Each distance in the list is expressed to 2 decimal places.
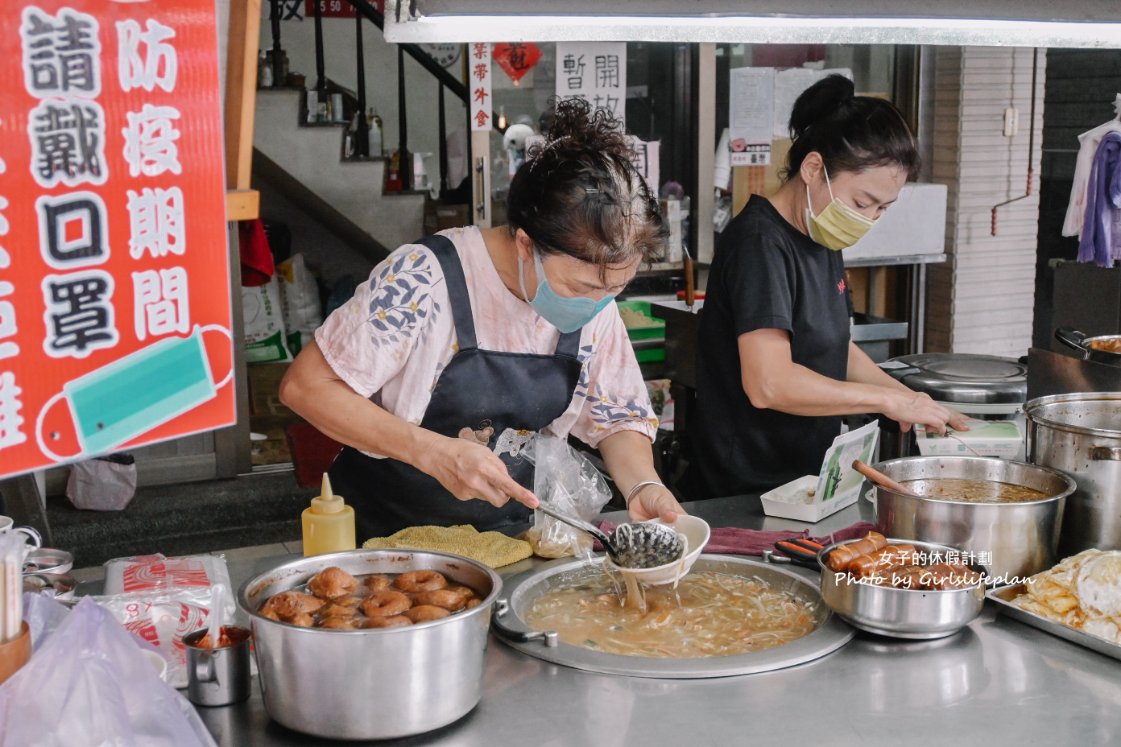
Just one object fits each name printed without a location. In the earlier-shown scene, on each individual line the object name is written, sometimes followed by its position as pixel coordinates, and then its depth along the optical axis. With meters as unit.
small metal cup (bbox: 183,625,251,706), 1.71
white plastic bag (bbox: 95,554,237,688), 1.83
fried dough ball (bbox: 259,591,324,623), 1.66
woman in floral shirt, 2.22
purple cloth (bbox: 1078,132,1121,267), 5.52
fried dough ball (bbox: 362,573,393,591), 1.81
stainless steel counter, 1.65
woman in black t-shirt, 2.90
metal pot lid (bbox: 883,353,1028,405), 3.39
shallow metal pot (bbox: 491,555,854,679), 1.83
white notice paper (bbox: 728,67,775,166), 6.27
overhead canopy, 1.98
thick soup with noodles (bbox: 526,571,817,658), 1.98
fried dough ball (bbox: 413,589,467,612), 1.72
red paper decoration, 6.05
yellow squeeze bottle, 2.06
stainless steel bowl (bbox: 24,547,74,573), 1.98
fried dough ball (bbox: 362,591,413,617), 1.67
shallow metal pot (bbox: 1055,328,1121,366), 2.96
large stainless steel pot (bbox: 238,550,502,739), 1.54
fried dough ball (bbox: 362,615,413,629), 1.61
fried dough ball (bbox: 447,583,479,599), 1.77
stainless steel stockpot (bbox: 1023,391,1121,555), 2.22
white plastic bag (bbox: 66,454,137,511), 5.48
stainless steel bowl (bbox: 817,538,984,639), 1.91
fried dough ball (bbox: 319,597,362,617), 1.67
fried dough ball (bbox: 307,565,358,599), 1.77
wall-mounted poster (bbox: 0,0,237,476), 1.52
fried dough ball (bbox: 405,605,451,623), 1.64
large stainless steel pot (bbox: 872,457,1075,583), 2.11
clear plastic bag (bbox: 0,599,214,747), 1.37
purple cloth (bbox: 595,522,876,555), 2.39
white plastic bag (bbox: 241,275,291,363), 6.59
